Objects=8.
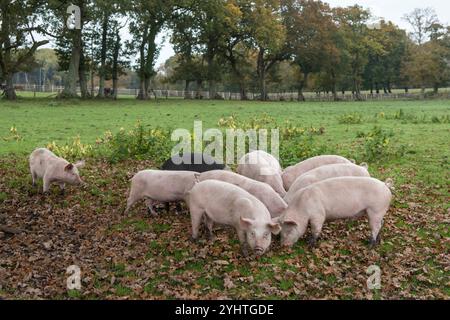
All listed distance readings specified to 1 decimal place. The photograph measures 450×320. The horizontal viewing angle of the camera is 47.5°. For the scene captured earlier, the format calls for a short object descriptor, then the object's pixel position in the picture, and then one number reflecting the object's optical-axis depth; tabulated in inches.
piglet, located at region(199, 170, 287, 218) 345.1
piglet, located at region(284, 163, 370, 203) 373.4
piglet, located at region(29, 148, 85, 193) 446.6
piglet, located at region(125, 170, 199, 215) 379.6
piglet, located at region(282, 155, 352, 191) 427.6
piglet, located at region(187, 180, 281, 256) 301.1
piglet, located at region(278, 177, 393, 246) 318.7
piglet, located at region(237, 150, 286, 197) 405.4
